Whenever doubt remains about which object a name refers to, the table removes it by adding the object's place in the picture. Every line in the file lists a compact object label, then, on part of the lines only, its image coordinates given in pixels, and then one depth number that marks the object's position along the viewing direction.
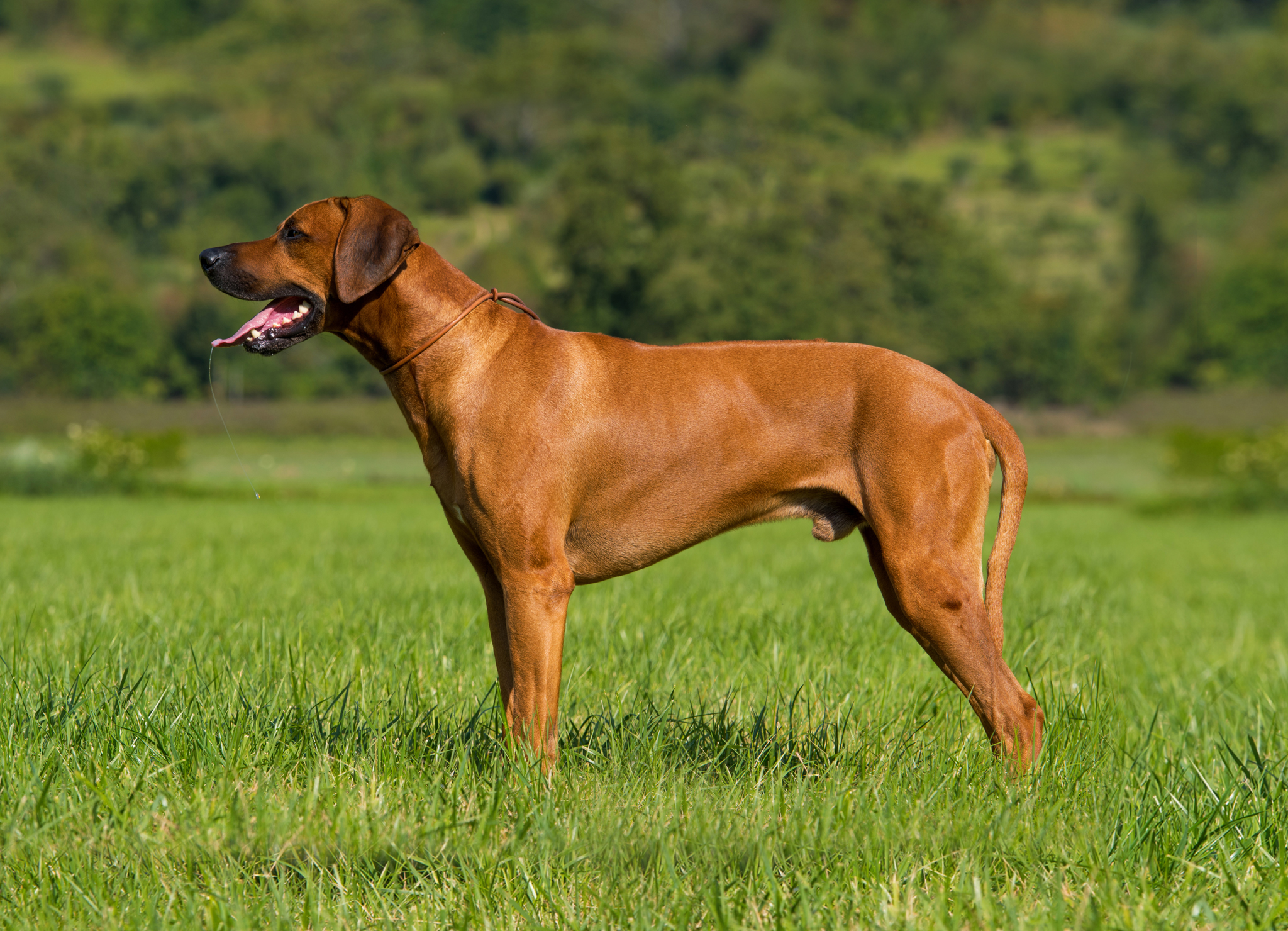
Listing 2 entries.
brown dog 6.68
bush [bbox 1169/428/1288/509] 47.87
